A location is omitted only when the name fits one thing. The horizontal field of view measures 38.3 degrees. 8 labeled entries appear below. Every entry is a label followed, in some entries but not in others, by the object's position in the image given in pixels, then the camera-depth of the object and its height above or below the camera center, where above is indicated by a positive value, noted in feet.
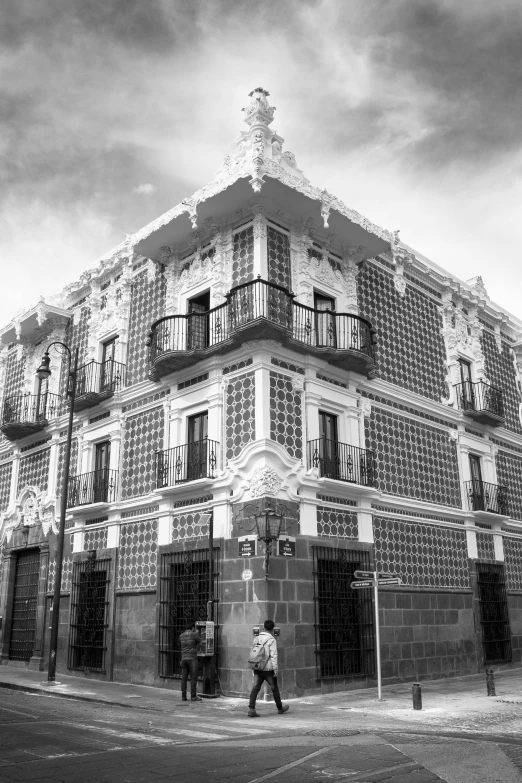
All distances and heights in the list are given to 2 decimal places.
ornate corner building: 51.83 +13.52
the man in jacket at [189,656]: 46.24 -1.78
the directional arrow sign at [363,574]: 47.03 +2.99
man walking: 39.86 -2.54
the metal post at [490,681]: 46.69 -3.50
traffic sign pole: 45.14 +1.24
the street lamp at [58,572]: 56.08 +4.05
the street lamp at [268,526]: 47.73 +6.04
